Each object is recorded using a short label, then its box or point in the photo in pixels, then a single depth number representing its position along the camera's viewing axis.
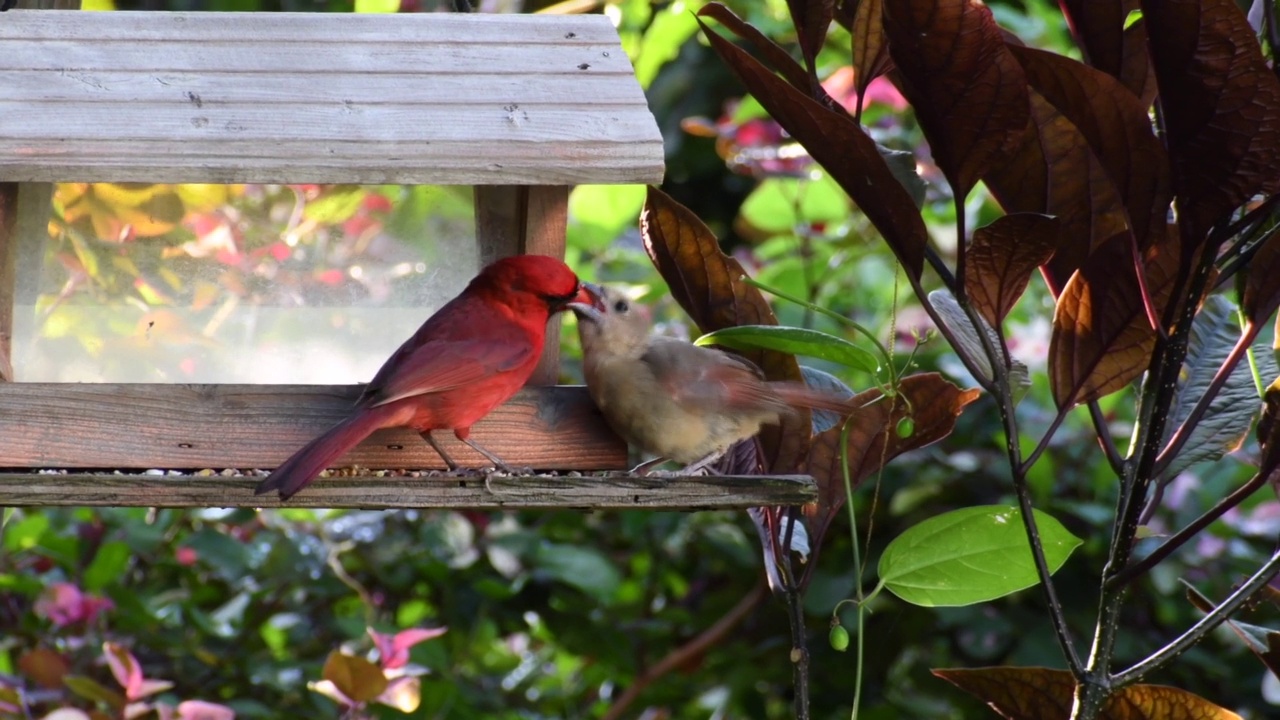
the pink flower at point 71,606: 4.95
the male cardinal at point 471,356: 4.51
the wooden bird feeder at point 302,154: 4.43
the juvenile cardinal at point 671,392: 4.62
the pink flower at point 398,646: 4.78
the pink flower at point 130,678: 4.75
